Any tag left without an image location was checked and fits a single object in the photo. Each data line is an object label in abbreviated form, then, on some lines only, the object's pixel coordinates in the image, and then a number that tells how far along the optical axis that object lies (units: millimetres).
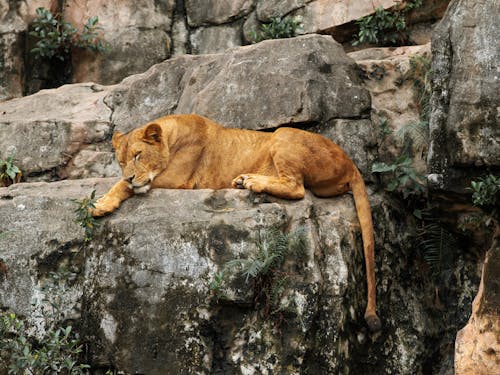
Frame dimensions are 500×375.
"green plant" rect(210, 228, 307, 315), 14859
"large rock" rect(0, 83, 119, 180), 21203
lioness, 16281
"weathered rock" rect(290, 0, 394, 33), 23812
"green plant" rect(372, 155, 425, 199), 17891
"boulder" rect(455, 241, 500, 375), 15055
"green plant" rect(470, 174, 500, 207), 15883
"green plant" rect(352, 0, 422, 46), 23312
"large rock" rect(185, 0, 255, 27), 25453
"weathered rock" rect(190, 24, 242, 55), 25437
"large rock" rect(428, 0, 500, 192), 16000
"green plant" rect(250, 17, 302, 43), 24359
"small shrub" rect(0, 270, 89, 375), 14867
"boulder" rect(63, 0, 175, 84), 25844
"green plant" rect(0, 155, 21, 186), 20734
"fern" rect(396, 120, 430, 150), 18187
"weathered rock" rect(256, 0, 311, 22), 24812
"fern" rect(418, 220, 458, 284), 17734
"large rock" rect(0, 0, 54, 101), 24984
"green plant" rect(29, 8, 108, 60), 25203
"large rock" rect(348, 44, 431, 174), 18891
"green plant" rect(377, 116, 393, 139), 19000
